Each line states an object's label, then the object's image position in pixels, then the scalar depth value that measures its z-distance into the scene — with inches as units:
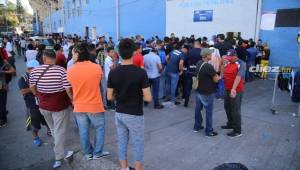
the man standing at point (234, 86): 211.6
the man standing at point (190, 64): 306.8
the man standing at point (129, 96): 138.5
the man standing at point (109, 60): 283.7
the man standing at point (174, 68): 311.6
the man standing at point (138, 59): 268.8
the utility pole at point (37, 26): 2663.9
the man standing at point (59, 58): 290.5
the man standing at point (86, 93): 159.5
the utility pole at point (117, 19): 922.5
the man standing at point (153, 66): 300.4
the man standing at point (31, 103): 202.8
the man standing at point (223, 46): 347.6
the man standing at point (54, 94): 166.9
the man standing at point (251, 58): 462.8
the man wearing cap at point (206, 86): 214.8
